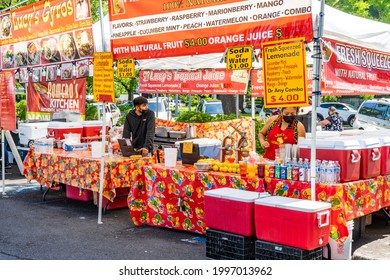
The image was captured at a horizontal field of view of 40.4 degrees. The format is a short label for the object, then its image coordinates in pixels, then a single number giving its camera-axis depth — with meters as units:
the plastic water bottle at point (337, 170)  5.85
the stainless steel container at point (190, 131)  11.75
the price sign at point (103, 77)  7.95
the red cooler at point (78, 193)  9.55
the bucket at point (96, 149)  8.77
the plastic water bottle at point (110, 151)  8.97
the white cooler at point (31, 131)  12.92
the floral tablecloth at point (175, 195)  6.82
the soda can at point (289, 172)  6.10
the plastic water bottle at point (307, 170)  5.93
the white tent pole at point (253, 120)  12.21
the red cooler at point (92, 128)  11.21
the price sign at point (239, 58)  6.57
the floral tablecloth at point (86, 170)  8.35
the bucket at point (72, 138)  10.07
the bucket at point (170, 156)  7.51
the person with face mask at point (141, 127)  8.83
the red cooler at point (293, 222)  5.14
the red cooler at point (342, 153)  5.91
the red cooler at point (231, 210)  5.63
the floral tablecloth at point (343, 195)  5.71
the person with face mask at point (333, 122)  16.82
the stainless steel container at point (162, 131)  11.81
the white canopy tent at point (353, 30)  6.25
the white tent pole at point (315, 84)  5.57
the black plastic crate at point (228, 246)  5.66
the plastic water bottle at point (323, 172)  5.83
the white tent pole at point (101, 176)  7.87
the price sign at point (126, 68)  8.02
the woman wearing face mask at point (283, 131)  7.11
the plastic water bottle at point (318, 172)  5.87
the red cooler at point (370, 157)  6.25
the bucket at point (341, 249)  6.00
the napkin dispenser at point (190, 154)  7.54
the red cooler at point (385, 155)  6.65
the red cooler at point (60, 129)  10.71
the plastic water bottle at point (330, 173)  5.81
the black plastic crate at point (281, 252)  5.20
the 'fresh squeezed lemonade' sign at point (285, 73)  5.61
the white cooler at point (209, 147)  10.76
